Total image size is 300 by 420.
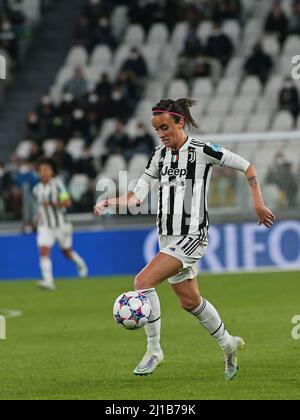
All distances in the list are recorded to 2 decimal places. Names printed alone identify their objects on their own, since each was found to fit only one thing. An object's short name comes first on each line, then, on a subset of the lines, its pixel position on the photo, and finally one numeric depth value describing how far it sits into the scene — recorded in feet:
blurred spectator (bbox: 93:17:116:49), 98.89
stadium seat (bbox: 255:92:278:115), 88.43
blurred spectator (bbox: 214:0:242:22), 94.63
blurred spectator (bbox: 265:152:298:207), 74.64
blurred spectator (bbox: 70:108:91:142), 89.86
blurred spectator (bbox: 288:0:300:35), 90.74
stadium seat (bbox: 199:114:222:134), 87.92
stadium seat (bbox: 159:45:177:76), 96.84
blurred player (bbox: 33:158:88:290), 67.36
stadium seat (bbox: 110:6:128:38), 101.30
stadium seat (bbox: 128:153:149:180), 76.28
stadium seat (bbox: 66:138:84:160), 88.74
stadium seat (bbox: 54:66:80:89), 97.92
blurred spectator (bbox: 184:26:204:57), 91.91
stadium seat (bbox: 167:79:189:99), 91.91
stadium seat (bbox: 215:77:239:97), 91.04
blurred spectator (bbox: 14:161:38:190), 79.25
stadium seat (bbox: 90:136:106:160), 87.89
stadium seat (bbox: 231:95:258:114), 89.15
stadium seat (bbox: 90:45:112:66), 98.17
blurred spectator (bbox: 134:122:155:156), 84.02
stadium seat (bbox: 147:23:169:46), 97.47
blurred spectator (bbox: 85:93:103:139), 90.74
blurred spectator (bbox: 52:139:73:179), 82.94
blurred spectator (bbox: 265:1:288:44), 91.25
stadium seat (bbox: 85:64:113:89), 96.22
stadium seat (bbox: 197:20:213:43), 94.27
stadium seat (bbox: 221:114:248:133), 87.76
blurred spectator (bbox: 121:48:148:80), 93.50
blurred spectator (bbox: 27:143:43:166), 86.28
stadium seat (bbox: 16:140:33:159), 90.48
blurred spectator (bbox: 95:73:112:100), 91.45
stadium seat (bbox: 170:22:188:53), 96.53
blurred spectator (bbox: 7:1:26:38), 101.35
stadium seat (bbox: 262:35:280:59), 91.20
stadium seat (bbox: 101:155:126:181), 80.02
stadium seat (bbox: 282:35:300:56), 89.71
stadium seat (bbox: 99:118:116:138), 90.99
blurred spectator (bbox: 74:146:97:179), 81.79
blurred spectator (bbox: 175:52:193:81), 92.94
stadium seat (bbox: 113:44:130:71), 97.22
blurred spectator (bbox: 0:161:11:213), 79.20
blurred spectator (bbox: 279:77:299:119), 84.33
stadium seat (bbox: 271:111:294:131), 84.64
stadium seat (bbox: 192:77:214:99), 91.25
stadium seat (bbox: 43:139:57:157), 88.74
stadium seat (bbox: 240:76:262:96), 89.81
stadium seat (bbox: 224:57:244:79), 92.43
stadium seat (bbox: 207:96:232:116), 89.86
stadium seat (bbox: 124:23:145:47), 99.14
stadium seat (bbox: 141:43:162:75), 97.07
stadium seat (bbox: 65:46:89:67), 99.35
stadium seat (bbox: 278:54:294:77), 89.30
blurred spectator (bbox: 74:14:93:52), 99.66
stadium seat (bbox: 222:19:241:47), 93.56
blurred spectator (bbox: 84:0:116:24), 99.45
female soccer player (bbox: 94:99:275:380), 31.45
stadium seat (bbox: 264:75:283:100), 88.84
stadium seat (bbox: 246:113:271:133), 86.99
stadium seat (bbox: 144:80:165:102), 94.43
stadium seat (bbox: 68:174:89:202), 77.30
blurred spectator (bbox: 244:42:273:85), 89.86
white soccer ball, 30.66
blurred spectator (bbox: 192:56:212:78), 92.38
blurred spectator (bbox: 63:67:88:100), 93.09
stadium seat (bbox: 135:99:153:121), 92.38
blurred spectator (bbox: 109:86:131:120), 91.20
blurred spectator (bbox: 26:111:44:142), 91.76
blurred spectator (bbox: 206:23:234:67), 91.30
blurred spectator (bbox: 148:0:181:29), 98.07
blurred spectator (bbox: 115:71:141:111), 92.32
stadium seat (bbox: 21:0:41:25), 107.34
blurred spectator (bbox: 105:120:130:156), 84.31
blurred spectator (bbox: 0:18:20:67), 100.22
